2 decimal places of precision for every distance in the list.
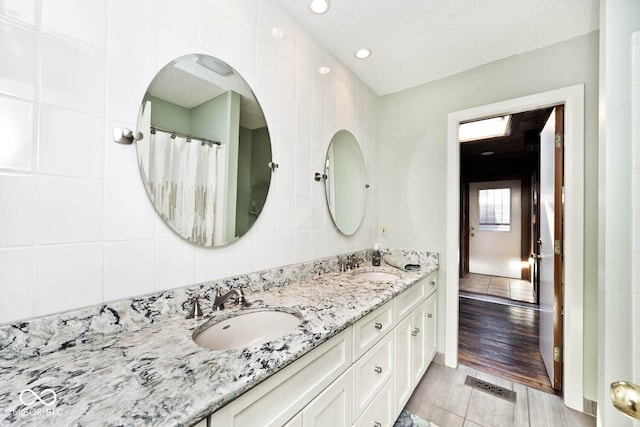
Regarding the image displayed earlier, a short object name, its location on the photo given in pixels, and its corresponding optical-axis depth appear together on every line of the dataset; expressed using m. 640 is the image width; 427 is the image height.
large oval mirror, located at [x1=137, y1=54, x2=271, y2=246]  0.97
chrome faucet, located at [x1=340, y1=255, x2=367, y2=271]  1.94
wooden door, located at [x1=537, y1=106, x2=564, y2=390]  1.76
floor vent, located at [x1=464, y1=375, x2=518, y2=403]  1.72
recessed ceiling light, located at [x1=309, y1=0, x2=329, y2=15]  1.42
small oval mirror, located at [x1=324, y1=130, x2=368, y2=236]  1.86
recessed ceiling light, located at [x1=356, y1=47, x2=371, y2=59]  1.83
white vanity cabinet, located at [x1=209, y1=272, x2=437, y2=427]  0.68
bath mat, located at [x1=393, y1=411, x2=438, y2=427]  1.46
